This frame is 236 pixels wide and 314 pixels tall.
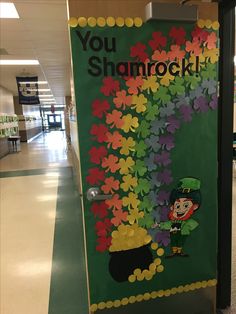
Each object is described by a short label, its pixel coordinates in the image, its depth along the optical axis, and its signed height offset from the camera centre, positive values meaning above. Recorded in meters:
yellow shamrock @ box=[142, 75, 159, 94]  1.73 +0.22
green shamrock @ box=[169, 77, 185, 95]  1.78 +0.20
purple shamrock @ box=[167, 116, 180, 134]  1.82 -0.05
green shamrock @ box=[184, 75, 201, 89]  1.80 +0.24
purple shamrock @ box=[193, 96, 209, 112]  1.84 +0.08
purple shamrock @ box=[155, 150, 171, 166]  1.83 -0.28
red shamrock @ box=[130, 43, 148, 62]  1.69 +0.42
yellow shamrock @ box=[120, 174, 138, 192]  1.79 -0.42
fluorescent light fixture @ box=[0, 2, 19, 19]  4.05 +1.80
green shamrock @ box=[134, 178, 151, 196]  1.82 -0.46
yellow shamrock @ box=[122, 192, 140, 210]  1.80 -0.55
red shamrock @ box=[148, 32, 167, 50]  1.70 +0.48
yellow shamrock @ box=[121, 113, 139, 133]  1.73 -0.03
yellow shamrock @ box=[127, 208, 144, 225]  1.83 -0.66
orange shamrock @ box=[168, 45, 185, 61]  1.74 +0.41
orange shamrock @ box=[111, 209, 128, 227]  1.80 -0.65
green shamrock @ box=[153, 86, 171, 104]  1.76 +0.14
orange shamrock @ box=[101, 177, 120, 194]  1.76 -0.43
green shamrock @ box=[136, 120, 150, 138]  1.76 -0.07
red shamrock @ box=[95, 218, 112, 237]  1.79 -0.71
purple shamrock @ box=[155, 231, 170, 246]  1.92 -0.85
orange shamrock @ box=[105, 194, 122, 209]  1.78 -0.54
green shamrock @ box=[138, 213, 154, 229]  1.86 -0.71
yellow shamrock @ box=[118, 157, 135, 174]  1.77 -0.30
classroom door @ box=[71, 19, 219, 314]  1.68 -0.26
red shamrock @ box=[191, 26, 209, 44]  1.76 +0.53
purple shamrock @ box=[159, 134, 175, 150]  1.83 -0.16
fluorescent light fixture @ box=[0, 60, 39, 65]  7.80 +1.81
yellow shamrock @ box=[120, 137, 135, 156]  1.75 -0.17
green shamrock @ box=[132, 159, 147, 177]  1.79 -0.33
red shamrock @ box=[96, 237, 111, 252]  1.82 -0.84
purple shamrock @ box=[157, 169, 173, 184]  1.85 -0.41
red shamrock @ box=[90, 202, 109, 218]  1.77 -0.58
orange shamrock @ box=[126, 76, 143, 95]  1.71 +0.22
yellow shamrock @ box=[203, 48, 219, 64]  1.80 +0.41
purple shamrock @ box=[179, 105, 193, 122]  1.83 +0.03
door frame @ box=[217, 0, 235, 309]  1.90 -0.25
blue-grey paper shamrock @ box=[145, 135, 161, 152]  1.80 -0.16
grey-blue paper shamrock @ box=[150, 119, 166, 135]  1.79 -0.05
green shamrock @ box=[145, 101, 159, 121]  1.76 +0.04
